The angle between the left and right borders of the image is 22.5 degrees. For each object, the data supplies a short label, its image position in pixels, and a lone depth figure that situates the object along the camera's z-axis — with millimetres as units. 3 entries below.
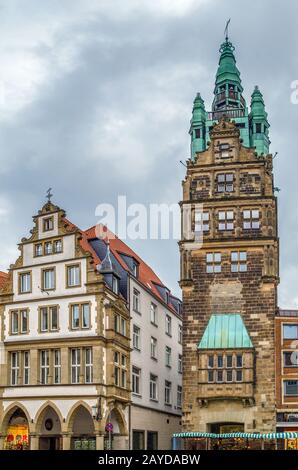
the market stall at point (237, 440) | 49656
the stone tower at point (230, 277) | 52469
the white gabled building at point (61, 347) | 47719
